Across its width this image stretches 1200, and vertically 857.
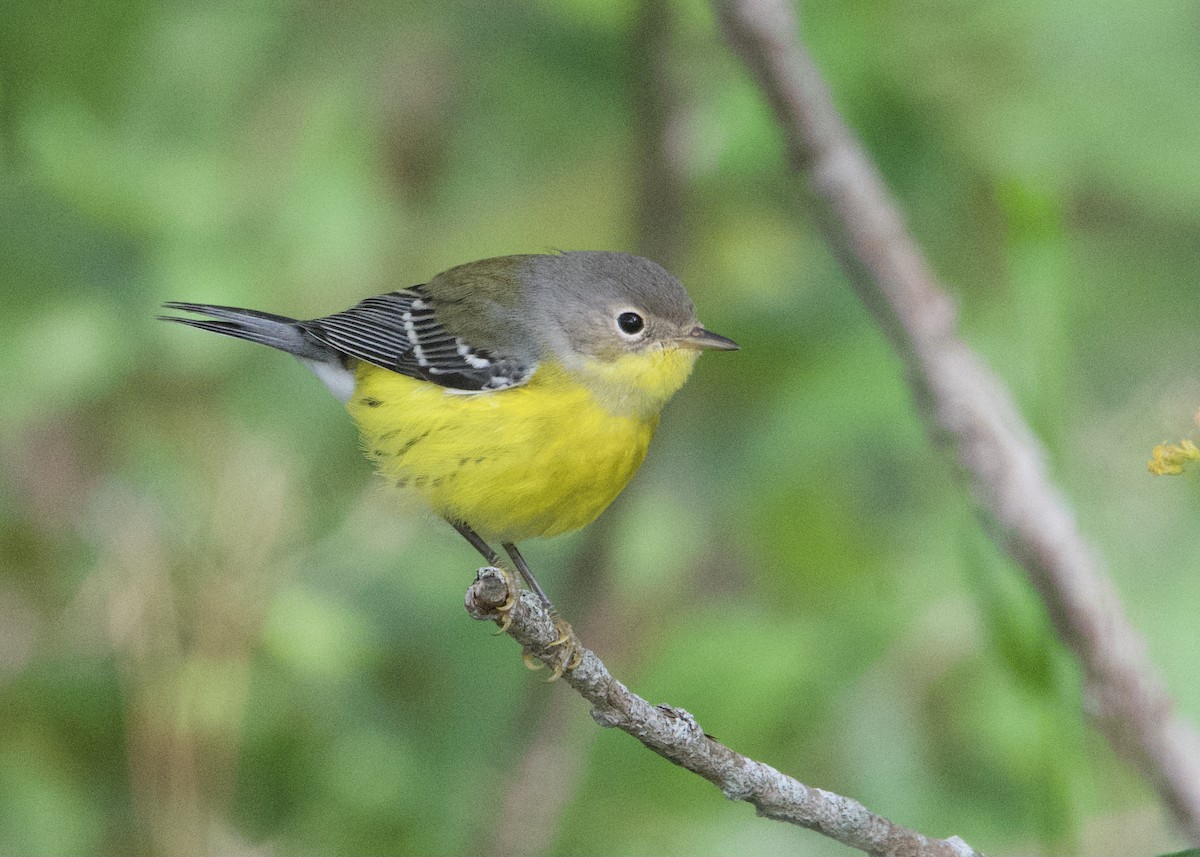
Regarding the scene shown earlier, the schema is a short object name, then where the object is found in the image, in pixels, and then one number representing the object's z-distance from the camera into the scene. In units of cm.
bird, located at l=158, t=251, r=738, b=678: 693
